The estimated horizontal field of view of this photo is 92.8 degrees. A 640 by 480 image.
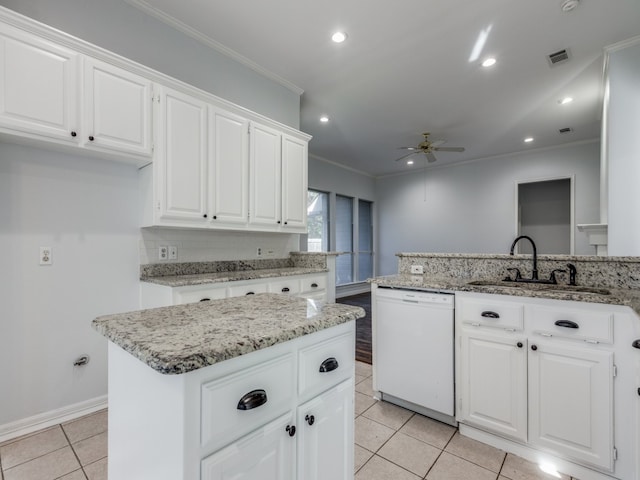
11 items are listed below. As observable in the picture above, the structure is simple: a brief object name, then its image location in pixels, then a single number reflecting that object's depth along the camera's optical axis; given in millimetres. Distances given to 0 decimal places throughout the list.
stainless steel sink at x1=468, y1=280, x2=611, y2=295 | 1744
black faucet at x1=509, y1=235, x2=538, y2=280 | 2031
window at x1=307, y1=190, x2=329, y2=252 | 6273
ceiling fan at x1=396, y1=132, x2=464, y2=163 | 4731
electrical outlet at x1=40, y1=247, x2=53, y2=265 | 1980
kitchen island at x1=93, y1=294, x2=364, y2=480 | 679
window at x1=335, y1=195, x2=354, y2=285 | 6855
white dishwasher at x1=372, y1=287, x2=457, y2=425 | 1941
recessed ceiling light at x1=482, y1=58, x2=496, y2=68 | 3060
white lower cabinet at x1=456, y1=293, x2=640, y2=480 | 1451
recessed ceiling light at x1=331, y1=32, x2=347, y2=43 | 2684
